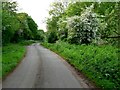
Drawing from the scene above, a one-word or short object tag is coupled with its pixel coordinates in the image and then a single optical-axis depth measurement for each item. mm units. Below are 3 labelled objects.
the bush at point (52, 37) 30092
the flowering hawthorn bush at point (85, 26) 13912
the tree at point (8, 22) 14518
